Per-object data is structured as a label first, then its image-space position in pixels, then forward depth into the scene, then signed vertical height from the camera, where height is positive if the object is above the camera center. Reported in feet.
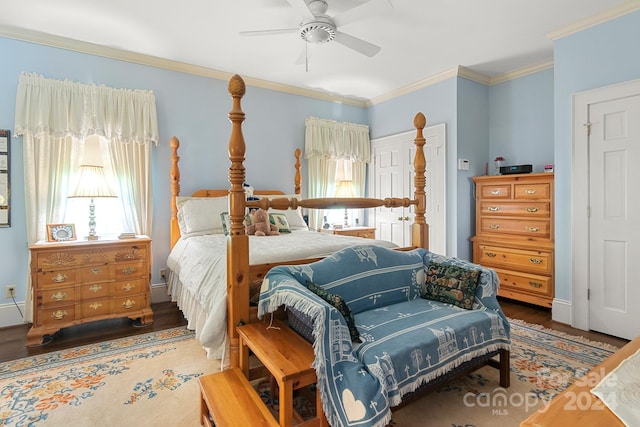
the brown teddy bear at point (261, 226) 10.98 -0.45
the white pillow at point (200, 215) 11.00 -0.06
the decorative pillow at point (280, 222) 11.65 -0.33
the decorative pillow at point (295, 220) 12.66 -0.30
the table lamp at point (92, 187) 9.93 +0.83
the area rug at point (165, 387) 5.82 -3.51
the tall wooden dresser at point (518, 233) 11.14 -0.83
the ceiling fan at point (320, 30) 8.17 +4.75
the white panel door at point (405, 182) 13.80 +1.38
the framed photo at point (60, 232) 9.89 -0.54
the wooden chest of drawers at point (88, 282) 8.84 -1.94
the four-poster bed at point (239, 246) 6.13 -0.61
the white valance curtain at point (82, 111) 9.94 +3.32
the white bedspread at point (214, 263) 6.44 -1.29
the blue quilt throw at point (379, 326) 4.46 -1.94
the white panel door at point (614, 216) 8.80 -0.18
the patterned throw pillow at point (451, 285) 6.73 -1.55
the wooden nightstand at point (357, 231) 14.98 -0.89
